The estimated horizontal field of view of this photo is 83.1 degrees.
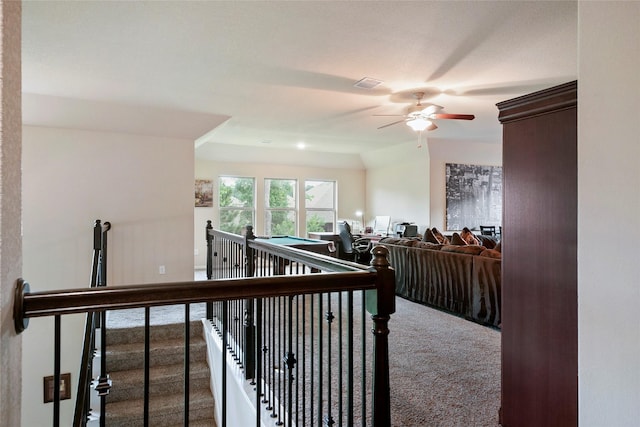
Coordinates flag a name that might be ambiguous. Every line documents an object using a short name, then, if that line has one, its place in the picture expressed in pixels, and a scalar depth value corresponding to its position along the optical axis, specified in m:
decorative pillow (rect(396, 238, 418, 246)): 5.06
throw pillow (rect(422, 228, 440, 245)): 5.54
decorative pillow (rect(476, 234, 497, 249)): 6.41
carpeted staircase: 3.27
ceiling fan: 4.27
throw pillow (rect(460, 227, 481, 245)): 5.85
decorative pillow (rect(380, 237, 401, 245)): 5.41
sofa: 3.80
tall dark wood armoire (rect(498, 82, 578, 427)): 1.60
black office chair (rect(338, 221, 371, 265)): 6.59
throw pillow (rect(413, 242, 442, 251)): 4.63
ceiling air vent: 3.78
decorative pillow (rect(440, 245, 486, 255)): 4.13
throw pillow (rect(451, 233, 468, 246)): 5.10
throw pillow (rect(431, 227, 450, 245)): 5.80
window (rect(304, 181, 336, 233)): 9.01
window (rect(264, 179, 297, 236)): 8.52
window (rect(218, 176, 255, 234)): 8.09
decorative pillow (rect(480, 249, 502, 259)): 3.87
